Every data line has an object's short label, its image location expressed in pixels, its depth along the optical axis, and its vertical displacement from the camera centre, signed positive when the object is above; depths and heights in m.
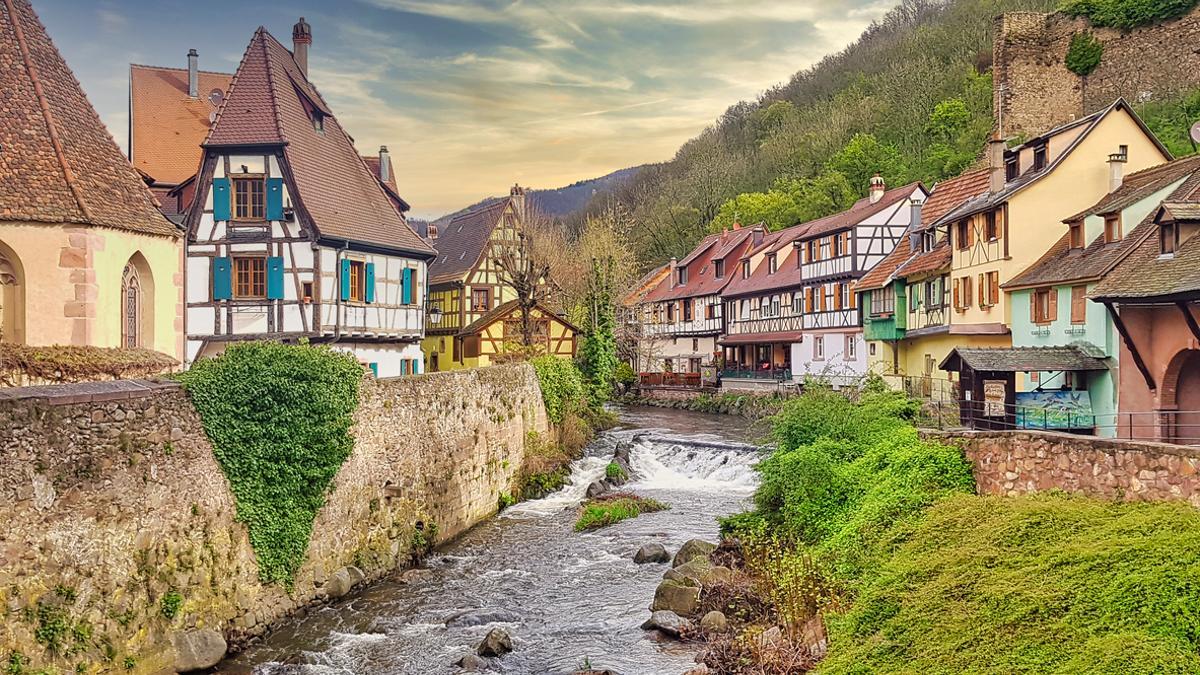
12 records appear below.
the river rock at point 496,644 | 12.58 -3.80
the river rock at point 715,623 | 12.51 -3.49
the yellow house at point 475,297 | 42.75 +3.35
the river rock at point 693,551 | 15.94 -3.23
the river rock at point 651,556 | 17.12 -3.53
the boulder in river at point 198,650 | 11.52 -3.58
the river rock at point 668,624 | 12.80 -3.61
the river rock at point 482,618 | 13.96 -3.84
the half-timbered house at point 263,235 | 26.84 +3.73
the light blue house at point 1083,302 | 20.97 +1.54
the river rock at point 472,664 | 12.06 -3.90
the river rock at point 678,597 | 13.45 -3.42
